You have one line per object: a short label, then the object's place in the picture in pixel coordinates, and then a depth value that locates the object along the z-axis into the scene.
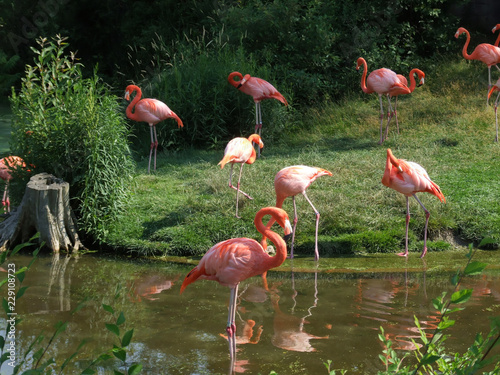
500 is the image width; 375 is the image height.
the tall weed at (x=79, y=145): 6.27
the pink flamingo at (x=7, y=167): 6.53
